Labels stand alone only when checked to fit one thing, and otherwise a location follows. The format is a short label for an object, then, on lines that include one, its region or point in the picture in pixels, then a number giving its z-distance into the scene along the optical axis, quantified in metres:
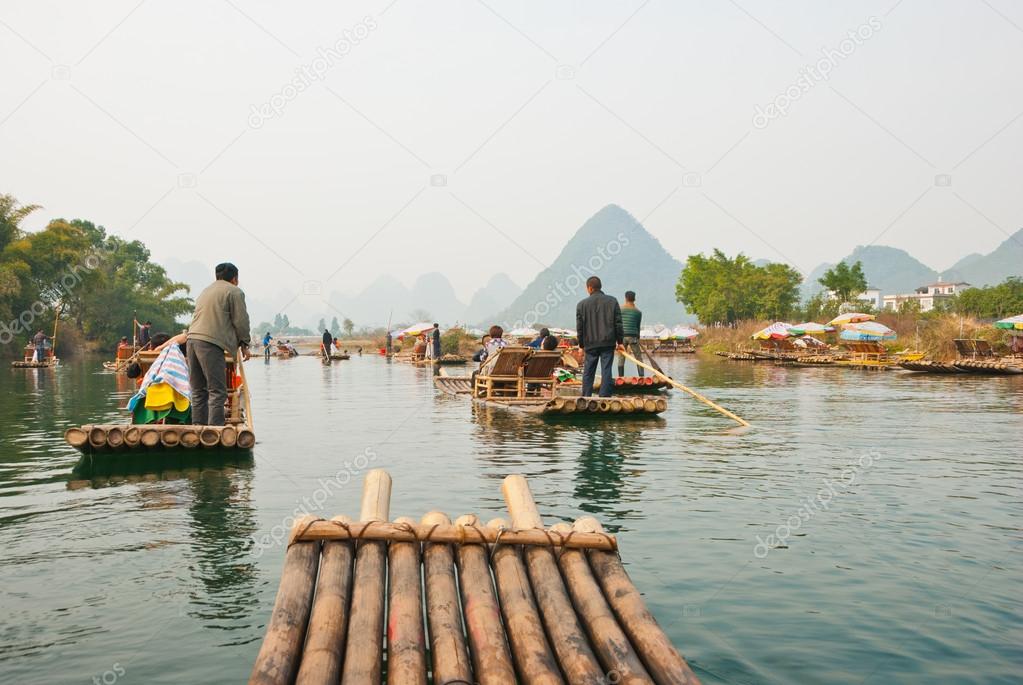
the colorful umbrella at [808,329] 47.88
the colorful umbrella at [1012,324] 32.80
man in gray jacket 9.60
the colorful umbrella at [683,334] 65.28
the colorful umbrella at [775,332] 46.81
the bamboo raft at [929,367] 29.36
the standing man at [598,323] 13.73
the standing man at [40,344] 34.66
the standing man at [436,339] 37.38
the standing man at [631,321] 18.30
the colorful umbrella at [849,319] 44.84
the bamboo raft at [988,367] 28.20
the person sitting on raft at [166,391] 10.01
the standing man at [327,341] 46.05
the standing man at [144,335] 33.85
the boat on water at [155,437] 9.28
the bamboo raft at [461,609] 3.23
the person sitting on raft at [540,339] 17.24
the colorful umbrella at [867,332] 39.47
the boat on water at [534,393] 13.90
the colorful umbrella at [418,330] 48.59
